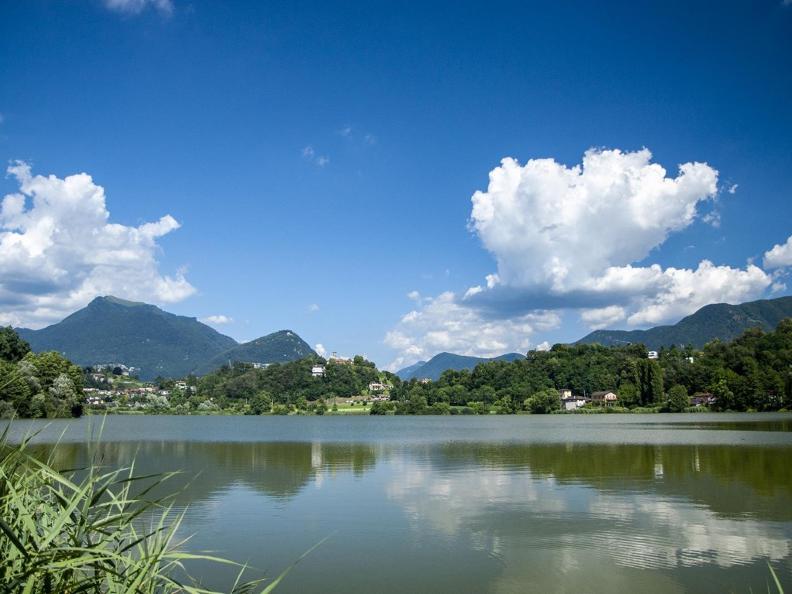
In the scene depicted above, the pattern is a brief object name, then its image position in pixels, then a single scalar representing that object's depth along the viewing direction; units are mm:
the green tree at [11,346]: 94125
